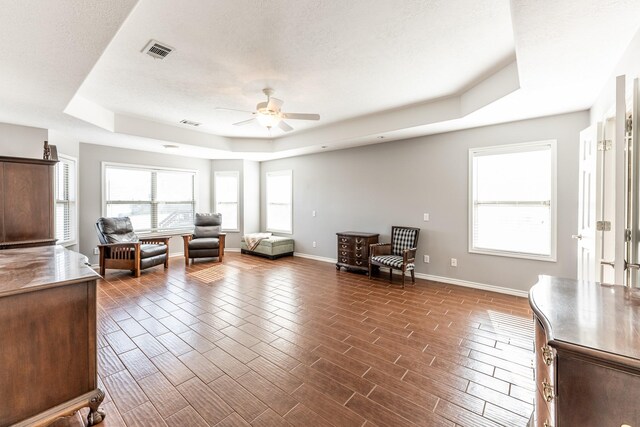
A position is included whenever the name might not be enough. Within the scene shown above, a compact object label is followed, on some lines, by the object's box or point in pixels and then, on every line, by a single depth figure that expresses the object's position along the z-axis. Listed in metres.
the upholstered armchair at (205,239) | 5.90
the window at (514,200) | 3.74
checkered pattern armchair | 4.43
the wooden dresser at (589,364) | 0.82
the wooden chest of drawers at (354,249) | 5.06
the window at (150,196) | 5.78
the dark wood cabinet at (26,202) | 3.20
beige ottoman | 6.39
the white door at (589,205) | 2.24
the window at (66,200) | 4.68
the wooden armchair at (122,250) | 4.84
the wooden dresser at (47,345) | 1.46
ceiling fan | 3.36
